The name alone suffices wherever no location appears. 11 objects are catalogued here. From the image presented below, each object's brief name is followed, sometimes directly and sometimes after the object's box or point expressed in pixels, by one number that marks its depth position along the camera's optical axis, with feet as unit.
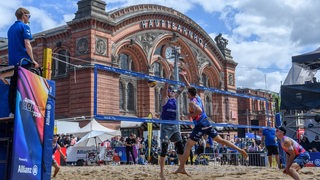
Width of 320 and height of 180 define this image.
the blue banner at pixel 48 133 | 16.88
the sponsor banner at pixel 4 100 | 16.24
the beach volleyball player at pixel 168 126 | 27.40
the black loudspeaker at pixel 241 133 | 100.73
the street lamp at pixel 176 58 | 64.31
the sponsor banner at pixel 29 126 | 15.08
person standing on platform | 18.26
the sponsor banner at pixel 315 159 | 52.70
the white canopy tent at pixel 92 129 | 70.30
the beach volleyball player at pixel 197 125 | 25.27
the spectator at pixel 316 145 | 57.20
